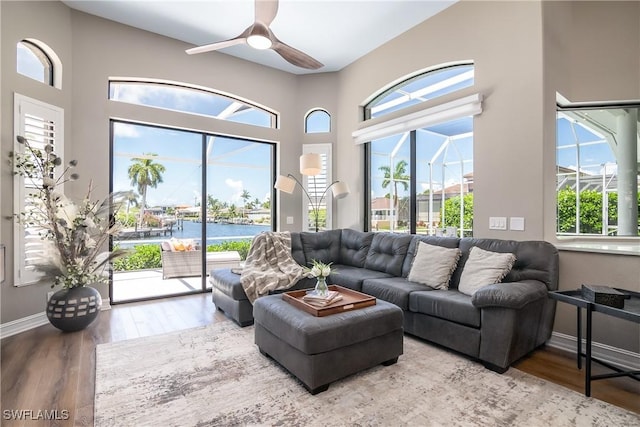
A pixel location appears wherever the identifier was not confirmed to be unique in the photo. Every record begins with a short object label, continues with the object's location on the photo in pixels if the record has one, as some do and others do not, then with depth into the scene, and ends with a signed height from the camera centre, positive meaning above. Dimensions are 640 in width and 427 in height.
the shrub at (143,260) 4.59 -0.73
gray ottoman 2.12 -0.95
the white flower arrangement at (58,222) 3.23 -0.12
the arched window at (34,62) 3.38 +1.70
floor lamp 4.65 +0.52
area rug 1.88 -1.26
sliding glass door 4.39 +0.12
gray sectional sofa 2.41 -0.80
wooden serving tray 2.37 -0.75
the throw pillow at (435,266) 3.19 -0.57
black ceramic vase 3.16 -1.01
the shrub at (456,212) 4.05 +0.00
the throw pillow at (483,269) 2.81 -0.53
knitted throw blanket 3.43 -0.69
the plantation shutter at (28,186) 3.27 +0.28
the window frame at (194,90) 4.23 +1.85
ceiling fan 2.73 +1.67
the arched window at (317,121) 5.71 +1.69
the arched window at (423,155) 4.00 +0.86
